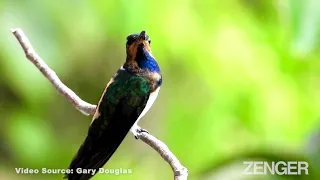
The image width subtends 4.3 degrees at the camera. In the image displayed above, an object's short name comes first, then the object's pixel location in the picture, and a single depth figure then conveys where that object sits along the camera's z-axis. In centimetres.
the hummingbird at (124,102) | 393
